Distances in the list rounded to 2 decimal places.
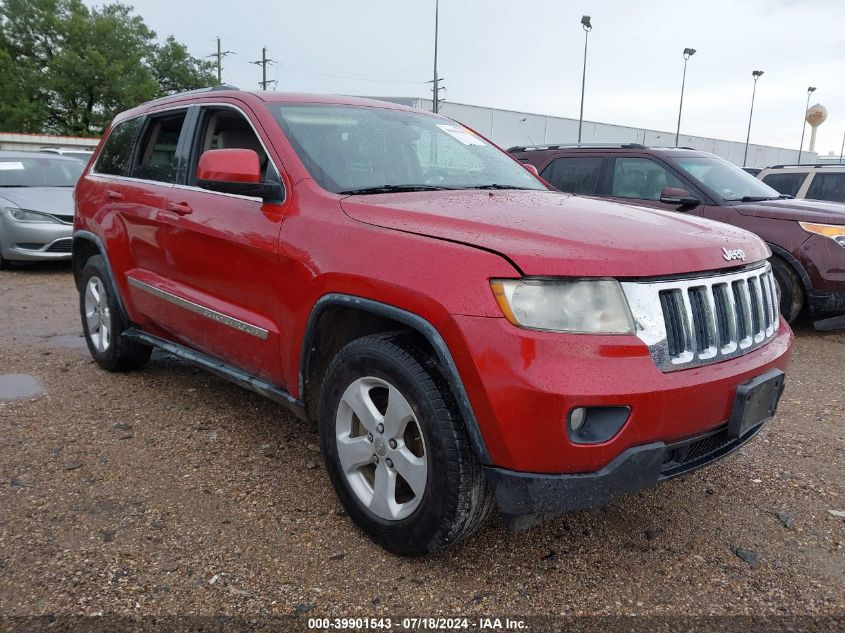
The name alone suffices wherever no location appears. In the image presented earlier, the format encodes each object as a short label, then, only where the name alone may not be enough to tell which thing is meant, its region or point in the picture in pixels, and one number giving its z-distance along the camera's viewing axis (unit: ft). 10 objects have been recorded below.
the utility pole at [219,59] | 183.68
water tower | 181.16
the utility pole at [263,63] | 160.98
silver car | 28.45
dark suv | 19.86
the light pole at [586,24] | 101.85
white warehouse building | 142.61
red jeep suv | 6.74
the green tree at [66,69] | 156.04
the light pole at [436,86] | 94.58
